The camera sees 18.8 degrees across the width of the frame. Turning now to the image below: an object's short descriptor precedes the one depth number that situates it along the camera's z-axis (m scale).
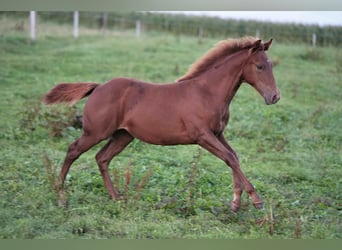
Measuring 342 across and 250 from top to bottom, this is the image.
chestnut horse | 9.65
